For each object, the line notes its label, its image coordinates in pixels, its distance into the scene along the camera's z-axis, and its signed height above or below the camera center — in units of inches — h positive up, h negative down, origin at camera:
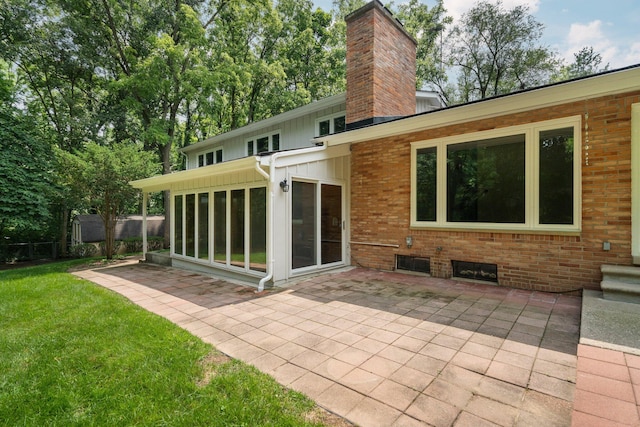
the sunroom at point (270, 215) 233.5 -5.3
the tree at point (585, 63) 657.0 +313.6
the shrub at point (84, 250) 512.4 -67.4
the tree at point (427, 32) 773.9 +451.3
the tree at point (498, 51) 659.4 +359.1
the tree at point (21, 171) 430.7 +57.7
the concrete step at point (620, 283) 154.6 -41.3
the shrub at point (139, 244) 548.4 -62.7
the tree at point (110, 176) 390.0 +44.8
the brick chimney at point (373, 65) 302.8 +146.3
